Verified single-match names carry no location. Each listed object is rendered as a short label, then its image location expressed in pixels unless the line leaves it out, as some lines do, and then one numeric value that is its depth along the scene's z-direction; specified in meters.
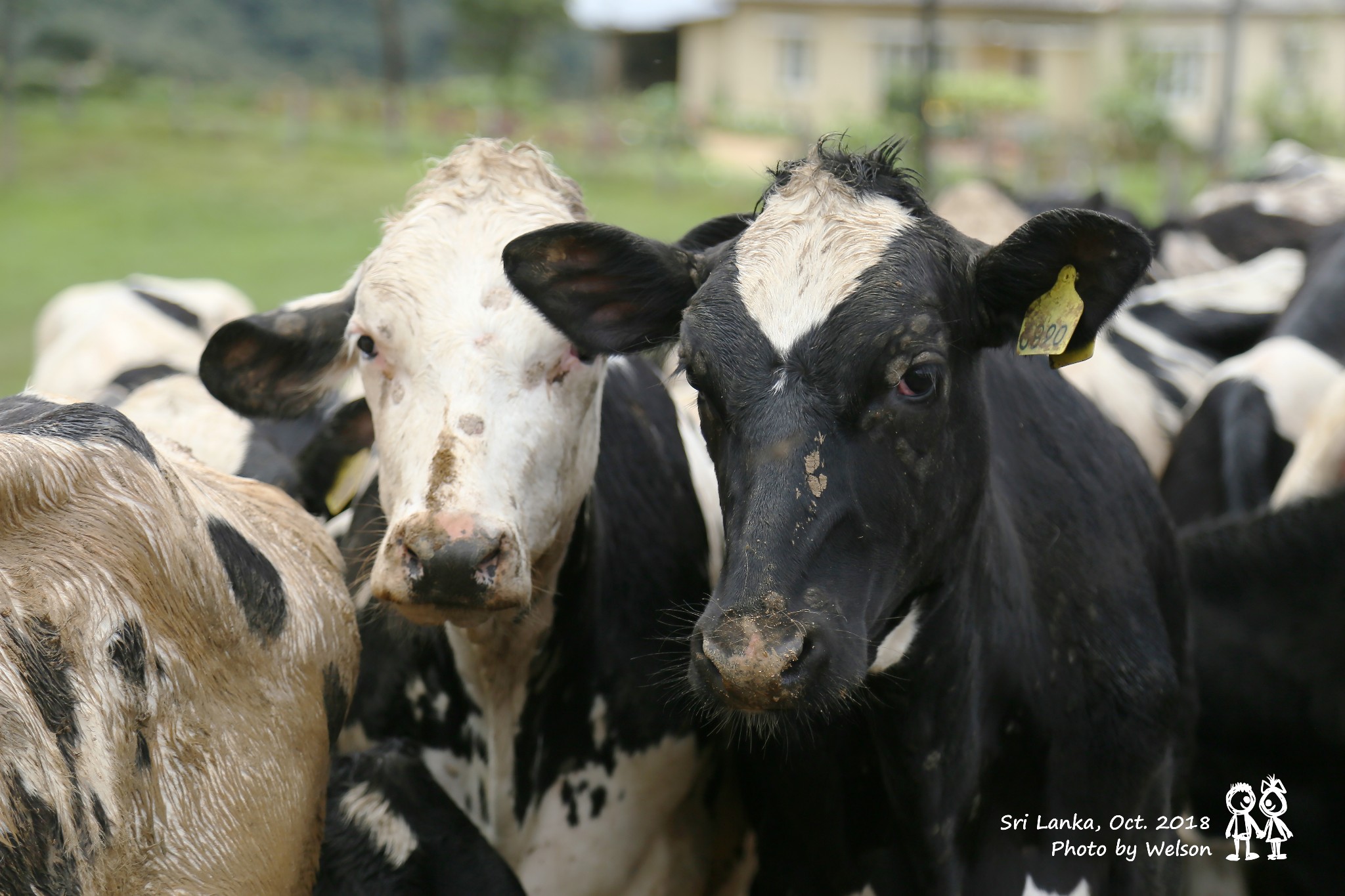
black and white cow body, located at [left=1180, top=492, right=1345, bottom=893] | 3.86
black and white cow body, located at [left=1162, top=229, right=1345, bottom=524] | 5.34
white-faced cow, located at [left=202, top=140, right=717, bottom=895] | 3.04
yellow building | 43.50
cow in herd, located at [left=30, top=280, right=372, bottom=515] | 3.93
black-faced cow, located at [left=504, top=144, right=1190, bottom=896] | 2.50
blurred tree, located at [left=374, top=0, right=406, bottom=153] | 41.50
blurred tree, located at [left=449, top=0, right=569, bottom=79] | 44.69
